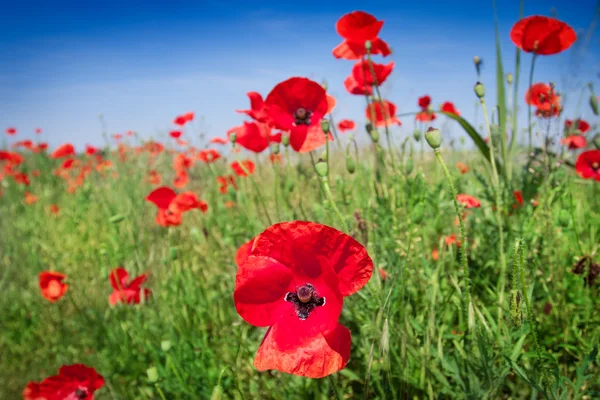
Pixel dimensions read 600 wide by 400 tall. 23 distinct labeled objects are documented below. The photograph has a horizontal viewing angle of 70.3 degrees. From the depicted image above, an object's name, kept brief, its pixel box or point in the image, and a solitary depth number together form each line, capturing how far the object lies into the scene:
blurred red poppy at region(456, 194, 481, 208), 0.46
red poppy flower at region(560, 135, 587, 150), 0.71
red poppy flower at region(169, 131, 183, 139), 3.24
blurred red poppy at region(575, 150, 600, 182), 0.58
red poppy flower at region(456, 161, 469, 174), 0.77
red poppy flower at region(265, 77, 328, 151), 0.38
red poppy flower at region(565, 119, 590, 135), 0.68
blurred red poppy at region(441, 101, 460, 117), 0.84
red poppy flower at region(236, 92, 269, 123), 0.44
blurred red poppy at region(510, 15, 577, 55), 0.45
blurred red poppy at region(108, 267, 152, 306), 0.52
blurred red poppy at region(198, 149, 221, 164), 0.66
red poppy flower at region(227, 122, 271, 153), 0.50
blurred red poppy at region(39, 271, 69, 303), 0.57
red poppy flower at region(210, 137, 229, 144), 0.89
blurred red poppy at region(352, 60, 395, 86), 0.51
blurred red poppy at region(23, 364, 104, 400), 0.42
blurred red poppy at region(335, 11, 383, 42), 0.45
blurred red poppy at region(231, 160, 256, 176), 0.64
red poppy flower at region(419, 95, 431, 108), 0.84
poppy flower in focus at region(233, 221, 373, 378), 0.23
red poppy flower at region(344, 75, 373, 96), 0.53
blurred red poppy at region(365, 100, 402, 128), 0.57
